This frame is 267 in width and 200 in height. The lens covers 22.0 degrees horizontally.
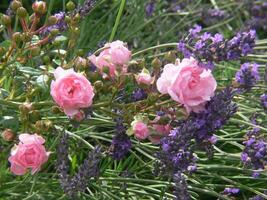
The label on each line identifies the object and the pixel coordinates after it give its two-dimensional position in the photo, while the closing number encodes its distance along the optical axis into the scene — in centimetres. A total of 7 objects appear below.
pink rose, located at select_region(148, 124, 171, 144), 83
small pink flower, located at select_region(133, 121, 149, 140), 79
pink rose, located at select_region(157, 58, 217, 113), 77
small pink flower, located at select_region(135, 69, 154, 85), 80
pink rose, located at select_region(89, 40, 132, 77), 82
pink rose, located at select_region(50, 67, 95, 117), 77
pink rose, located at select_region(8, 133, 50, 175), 80
